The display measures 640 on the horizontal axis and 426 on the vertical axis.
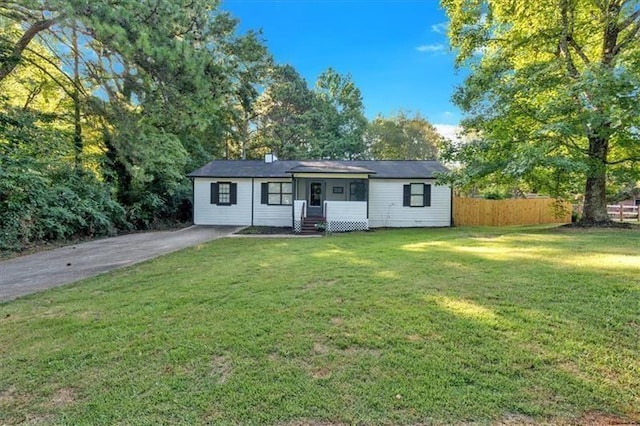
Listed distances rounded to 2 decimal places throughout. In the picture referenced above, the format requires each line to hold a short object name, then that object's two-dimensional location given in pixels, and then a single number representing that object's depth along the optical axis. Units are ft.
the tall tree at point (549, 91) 33.45
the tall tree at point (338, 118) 102.01
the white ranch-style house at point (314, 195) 55.21
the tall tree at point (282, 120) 95.30
